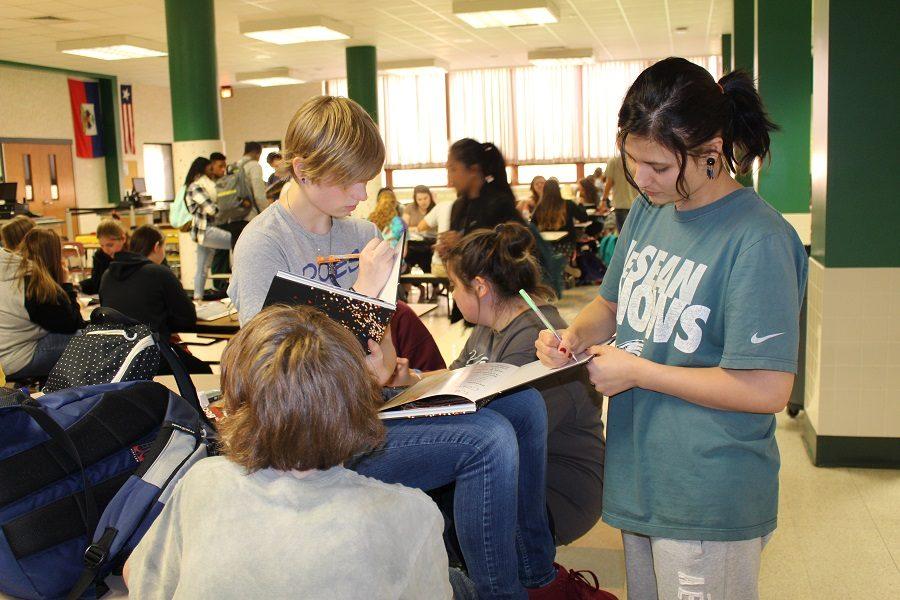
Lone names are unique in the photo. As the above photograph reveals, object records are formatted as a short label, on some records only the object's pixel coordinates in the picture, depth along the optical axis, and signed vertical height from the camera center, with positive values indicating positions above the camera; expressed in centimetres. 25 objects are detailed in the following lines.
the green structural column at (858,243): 355 -31
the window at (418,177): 1783 +27
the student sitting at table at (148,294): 406 -46
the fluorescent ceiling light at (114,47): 1141 +219
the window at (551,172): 1695 +27
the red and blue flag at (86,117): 1571 +165
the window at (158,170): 1825 +67
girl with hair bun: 225 -45
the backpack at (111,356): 220 -42
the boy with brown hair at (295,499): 112 -43
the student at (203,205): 841 -7
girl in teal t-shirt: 134 -27
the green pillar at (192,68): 875 +139
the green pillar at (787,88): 670 +72
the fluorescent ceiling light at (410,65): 1485 +224
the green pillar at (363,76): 1326 +186
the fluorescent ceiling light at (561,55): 1405 +219
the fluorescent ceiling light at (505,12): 967 +211
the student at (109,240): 580 -27
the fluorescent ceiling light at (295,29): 1056 +215
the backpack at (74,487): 151 -53
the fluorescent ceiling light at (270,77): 1606 +234
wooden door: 1440 +60
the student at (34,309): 412 -52
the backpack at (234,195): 847 +2
